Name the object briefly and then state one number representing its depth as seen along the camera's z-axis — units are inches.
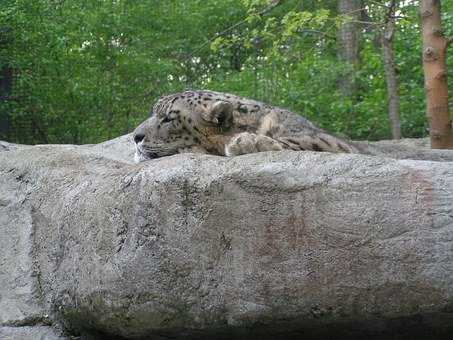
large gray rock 273.1
